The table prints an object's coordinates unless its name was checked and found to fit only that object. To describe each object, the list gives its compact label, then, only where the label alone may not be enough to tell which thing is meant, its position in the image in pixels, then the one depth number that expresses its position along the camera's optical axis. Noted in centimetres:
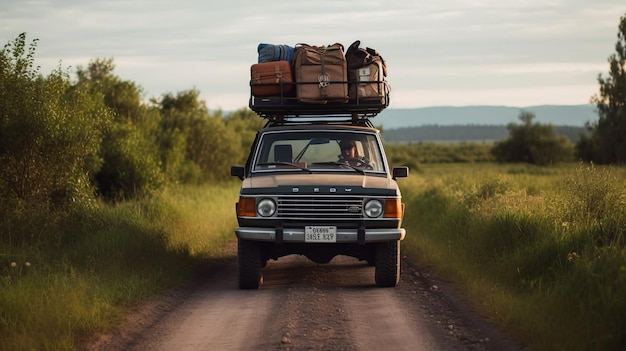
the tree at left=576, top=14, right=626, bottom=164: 4256
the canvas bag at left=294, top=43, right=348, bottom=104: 1173
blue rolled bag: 1228
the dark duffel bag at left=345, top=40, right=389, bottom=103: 1191
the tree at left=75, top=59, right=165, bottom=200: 2611
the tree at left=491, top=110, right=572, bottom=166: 6888
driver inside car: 1179
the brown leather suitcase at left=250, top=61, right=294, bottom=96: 1180
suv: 1061
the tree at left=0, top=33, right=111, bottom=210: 1501
